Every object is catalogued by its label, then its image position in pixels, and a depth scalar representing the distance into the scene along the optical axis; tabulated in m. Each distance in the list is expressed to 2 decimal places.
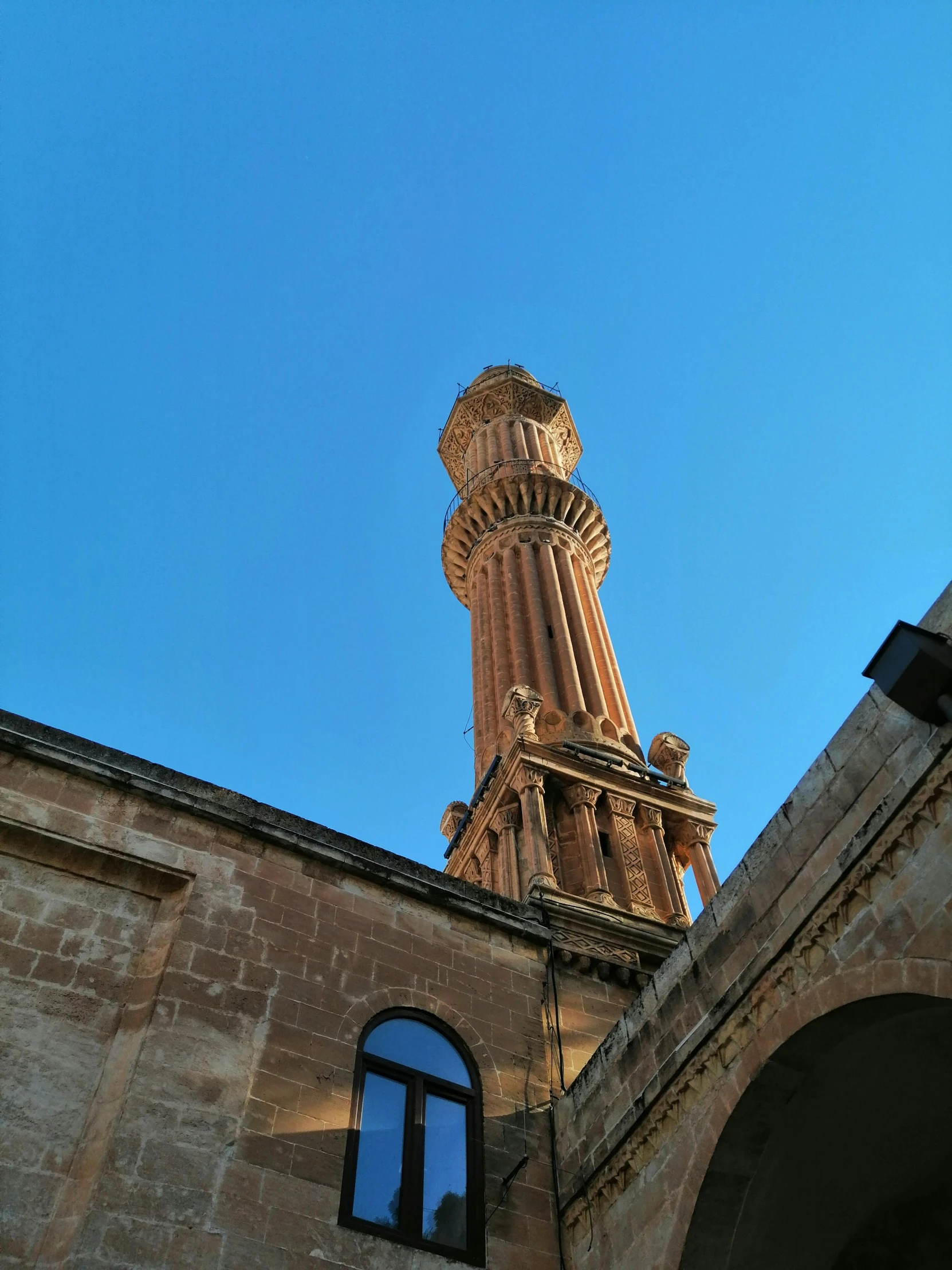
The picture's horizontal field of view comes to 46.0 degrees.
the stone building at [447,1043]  7.18
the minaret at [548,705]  17.00
